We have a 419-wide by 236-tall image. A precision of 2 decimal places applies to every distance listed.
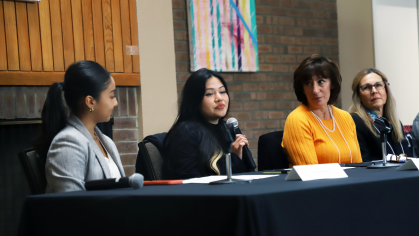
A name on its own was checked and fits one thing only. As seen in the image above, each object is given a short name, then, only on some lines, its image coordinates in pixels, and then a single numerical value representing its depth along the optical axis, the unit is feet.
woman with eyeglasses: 15.91
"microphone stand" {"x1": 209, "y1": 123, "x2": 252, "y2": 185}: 11.91
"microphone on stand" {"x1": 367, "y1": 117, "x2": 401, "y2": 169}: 13.03
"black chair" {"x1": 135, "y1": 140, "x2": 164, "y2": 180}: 14.27
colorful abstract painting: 18.49
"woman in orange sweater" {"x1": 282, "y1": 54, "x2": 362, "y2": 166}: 14.69
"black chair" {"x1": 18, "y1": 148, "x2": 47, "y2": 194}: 12.92
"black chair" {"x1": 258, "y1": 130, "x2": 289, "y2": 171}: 15.07
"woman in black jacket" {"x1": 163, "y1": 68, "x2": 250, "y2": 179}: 14.21
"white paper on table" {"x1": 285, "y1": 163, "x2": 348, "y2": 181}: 11.86
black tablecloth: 9.73
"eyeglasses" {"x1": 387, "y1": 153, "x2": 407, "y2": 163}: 13.20
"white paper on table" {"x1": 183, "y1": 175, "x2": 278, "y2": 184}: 12.28
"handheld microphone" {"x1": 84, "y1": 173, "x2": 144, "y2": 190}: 11.86
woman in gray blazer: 12.77
